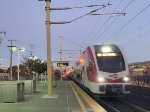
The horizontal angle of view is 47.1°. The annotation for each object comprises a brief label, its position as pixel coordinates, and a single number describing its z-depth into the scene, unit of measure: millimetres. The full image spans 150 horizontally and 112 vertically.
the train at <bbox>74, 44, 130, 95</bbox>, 10356
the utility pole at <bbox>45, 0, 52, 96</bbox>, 10405
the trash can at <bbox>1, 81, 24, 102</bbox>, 8193
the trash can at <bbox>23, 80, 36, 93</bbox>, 11625
